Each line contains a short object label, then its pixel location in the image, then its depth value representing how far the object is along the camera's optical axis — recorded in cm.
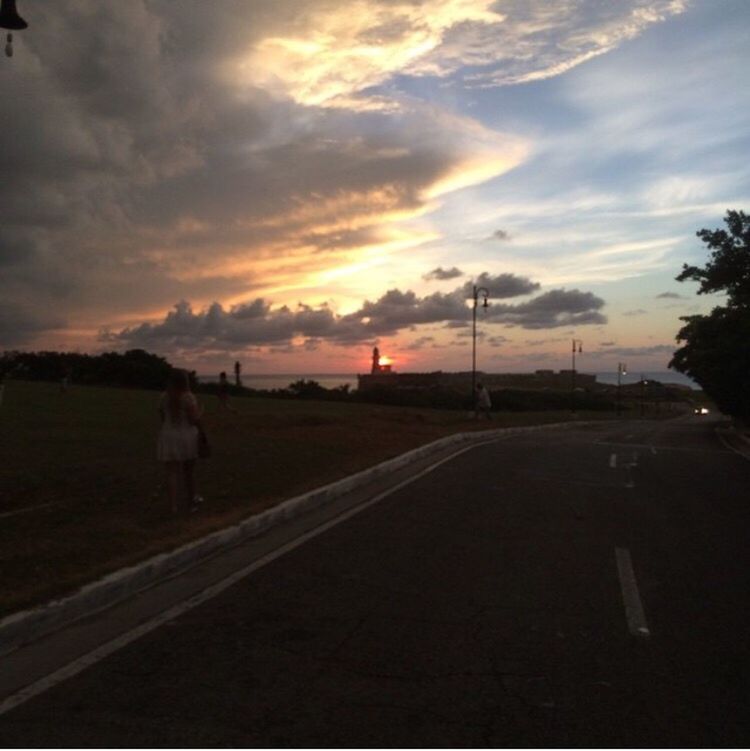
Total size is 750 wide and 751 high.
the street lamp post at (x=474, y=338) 3841
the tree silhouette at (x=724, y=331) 3222
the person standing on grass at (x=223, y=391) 3231
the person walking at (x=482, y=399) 3862
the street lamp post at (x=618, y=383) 8378
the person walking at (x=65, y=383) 3894
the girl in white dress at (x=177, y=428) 1038
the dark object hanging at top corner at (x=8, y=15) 837
